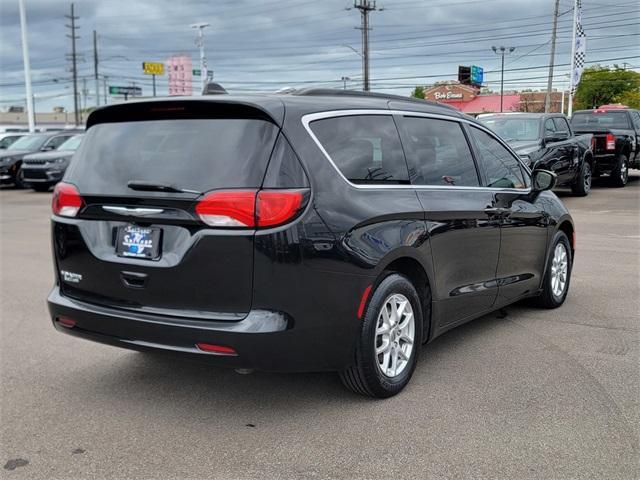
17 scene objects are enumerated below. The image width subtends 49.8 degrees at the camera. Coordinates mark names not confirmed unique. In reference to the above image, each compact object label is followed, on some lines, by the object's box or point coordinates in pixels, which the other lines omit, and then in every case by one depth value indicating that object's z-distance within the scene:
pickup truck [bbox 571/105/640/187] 17.66
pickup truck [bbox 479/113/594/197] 13.68
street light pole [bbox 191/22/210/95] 53.01
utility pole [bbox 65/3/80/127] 68.75
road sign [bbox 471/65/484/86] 91.20
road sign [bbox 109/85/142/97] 82.38
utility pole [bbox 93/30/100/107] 74.05
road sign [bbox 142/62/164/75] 85.12
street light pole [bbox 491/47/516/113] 76.38
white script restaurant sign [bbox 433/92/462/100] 100.75
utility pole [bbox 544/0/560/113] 43.12
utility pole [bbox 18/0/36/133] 33.88
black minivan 3.51
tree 78.19
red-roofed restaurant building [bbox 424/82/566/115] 86.81
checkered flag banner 38.50
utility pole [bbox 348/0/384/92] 43.53
